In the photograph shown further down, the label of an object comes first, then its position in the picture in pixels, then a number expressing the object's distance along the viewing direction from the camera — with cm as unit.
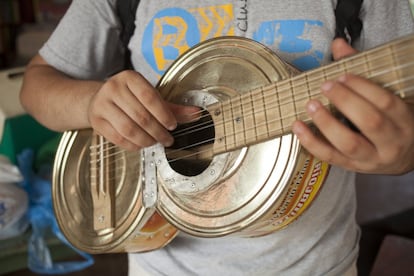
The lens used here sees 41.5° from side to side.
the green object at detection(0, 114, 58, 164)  154
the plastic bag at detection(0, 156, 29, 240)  139
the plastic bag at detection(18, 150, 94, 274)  148
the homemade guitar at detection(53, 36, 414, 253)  56
